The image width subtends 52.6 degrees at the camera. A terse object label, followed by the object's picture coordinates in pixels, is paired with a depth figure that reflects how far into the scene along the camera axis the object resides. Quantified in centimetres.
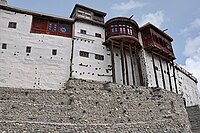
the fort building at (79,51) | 2191
